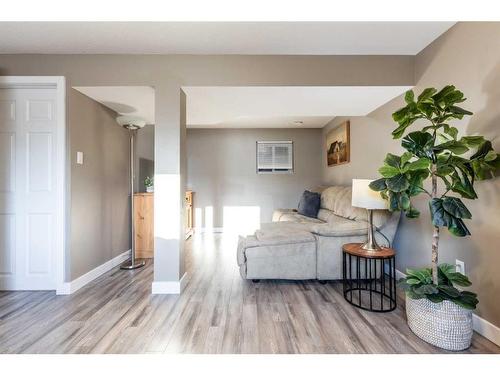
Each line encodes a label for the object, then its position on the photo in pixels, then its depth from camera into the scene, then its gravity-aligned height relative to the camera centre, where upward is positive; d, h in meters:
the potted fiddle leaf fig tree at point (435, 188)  1.45 -0.02
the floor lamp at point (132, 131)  2.89 +0.70
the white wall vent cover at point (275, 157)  5.49 +0.66
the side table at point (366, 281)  2.01 -0.98
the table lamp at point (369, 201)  2.06 -0.13
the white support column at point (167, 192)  2.31 -0.07
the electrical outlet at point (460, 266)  1.80 -0.60
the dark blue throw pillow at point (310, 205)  4.23 -0.34
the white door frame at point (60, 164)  2.32 +0.20
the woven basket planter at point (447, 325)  1.47 -0.87
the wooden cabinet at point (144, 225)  3.45 -0.58
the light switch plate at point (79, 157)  2.46 +0.28
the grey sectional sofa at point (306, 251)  2.50 -0.68
